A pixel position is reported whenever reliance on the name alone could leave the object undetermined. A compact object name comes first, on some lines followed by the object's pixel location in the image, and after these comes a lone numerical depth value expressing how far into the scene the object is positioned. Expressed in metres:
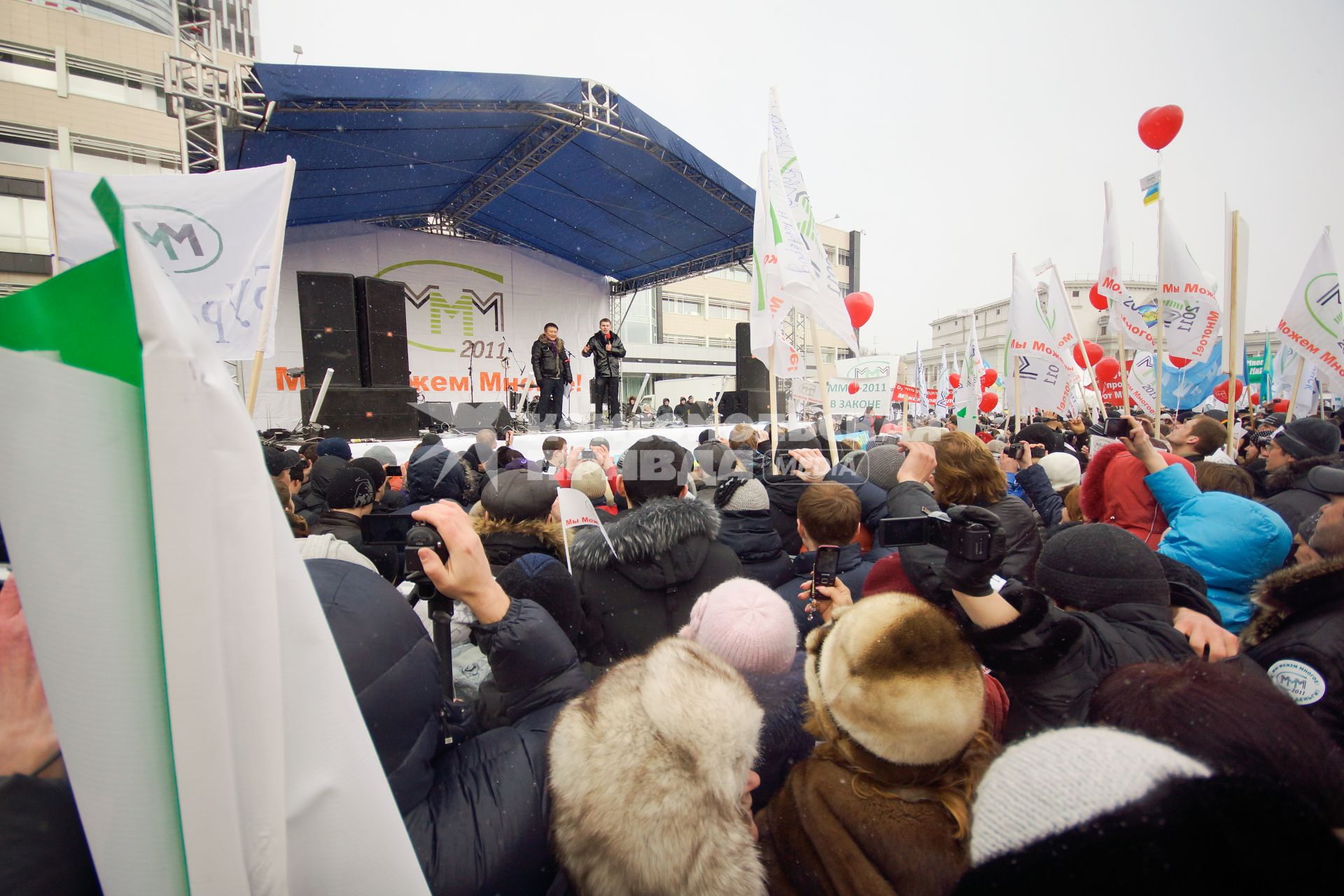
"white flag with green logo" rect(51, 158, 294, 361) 2.88
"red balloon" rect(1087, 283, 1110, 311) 7.68
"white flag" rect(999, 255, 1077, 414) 6.05
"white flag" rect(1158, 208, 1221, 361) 4.98
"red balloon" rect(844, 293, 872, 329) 8.88
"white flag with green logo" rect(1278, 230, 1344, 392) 5.49
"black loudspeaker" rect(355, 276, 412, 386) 9.30
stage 6.76
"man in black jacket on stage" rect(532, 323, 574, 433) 10.84
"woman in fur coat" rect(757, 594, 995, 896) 0.92
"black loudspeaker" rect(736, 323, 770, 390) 13.46
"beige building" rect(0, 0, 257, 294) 19.61
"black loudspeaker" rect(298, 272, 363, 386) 8.91
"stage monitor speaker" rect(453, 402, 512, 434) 10.63
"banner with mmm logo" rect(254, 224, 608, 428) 14.20
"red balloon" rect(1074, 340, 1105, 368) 12.45
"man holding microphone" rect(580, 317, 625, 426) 11.55
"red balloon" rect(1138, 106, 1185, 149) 4.77
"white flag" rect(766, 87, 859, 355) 4.15
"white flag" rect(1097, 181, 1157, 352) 5.14
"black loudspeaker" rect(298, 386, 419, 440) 7.73
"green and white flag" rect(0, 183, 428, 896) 0.50
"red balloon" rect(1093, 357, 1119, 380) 12.38
